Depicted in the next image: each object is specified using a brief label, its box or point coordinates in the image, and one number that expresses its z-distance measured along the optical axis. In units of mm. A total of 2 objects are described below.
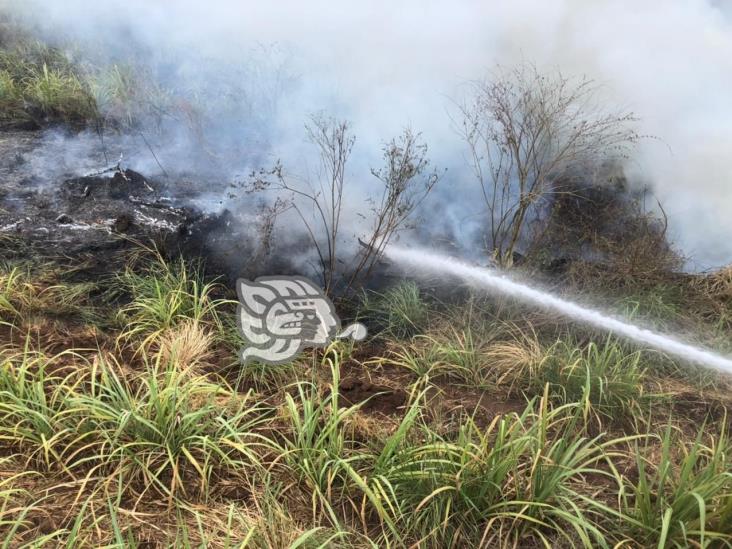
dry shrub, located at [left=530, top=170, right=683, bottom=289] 4848
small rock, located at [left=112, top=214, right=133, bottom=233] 4891
